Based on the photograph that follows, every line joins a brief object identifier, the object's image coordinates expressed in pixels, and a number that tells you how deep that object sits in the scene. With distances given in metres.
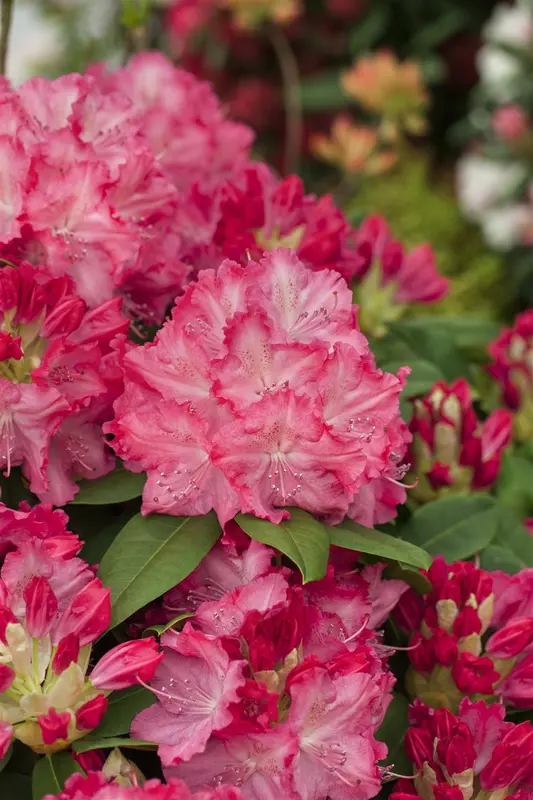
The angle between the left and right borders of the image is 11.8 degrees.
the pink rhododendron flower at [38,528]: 1.19
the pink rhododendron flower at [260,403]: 1.19
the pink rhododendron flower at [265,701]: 1.15
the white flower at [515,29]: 3.51
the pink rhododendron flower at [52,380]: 1.21
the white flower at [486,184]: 3.62
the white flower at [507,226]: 3.51
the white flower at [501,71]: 3.57
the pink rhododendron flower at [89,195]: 1.25
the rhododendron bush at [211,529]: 1.16
